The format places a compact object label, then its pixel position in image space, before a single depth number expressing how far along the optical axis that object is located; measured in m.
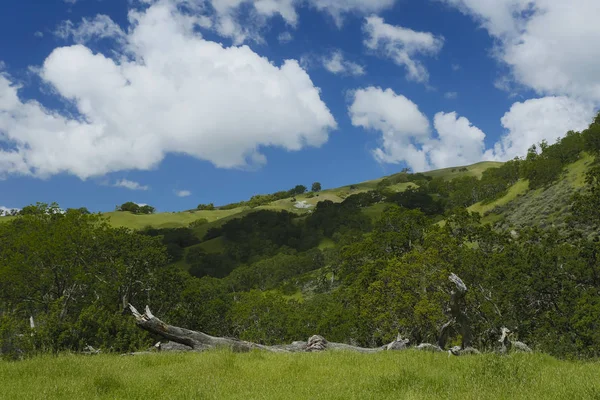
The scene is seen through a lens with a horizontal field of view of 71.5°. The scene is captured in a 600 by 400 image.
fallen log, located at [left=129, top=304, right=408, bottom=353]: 15.17
